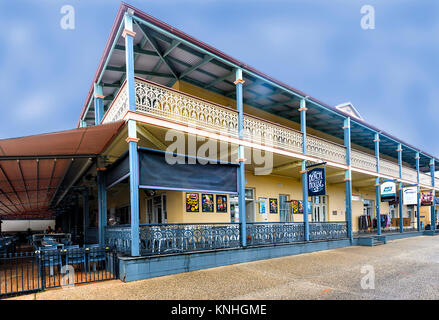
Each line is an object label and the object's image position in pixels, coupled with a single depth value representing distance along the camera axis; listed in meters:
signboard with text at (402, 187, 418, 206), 19.14
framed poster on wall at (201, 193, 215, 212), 11.75
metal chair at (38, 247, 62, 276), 6.42
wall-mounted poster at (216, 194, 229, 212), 12.26
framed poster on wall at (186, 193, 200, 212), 11.26
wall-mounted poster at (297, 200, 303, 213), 16.38
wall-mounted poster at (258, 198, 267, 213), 14.25
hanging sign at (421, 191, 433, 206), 21.27
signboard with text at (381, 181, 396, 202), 16.91
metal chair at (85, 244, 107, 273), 7.72
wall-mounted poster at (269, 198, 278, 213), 14.76
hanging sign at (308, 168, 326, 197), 11.39
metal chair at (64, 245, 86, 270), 7.23
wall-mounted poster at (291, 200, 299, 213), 15.92
